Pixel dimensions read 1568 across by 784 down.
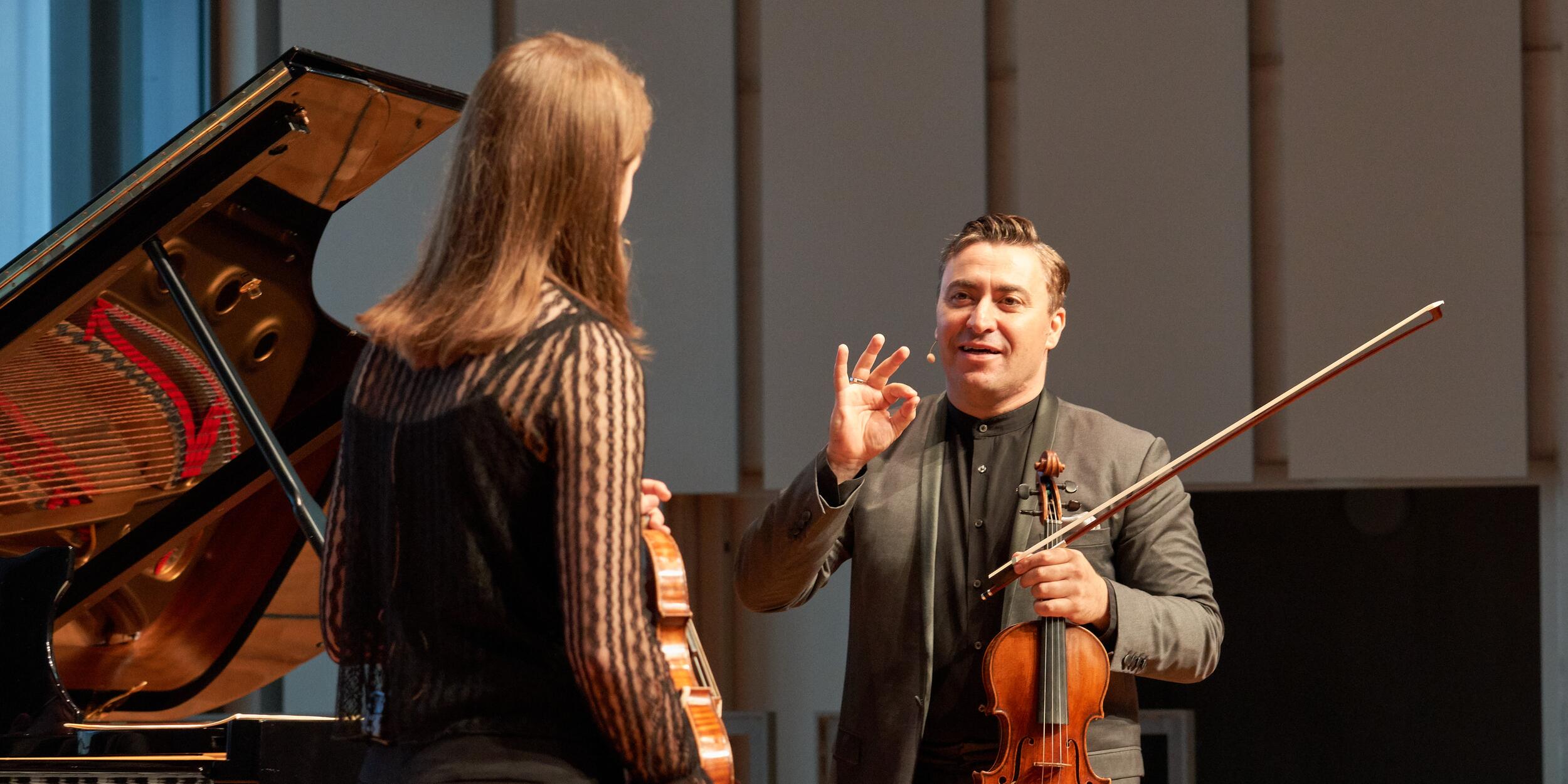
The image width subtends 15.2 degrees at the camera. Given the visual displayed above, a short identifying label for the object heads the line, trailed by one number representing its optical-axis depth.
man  7.24
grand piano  7.20
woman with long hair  6.47
